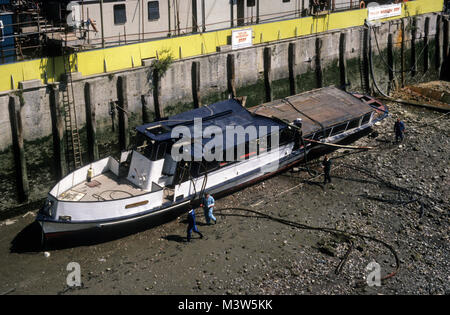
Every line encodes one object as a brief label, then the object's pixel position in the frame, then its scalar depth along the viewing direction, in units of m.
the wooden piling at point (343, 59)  30.08
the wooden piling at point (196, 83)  24.19
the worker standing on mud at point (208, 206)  18.53
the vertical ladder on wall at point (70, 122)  20.55
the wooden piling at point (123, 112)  21.92
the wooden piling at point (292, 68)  27.73
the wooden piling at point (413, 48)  33.94
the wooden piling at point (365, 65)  31.41
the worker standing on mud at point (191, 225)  17.56
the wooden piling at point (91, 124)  21.03
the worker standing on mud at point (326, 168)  21.44
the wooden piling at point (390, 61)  32.85
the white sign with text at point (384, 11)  31.69
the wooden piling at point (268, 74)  26.80
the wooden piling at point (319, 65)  28.94
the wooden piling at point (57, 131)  20.25
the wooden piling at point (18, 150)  19.14
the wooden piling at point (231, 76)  25.44
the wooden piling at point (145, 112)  22.83
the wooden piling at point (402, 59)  33.56
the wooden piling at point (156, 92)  23.00
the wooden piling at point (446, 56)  35.44
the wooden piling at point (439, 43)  35.28
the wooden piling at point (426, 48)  34.62
